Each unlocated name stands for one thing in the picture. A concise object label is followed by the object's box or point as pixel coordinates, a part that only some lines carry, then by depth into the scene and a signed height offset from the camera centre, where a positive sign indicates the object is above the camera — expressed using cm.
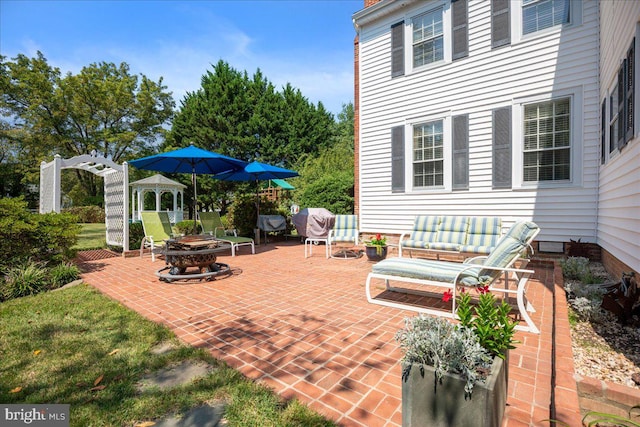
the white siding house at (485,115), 597 +213
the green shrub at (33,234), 502 -45
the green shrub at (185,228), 1148 -75
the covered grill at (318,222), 962 -46
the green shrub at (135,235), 871 -77
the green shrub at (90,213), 2089 -30
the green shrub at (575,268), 492 -103
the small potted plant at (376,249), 690 -96
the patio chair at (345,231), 779 -62
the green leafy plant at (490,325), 163 -66
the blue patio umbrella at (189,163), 705 +121
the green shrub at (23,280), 462 -113
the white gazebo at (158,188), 1570 +116
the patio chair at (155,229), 778 -54
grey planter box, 142 -96
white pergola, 775 +55
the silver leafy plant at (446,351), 151 -75
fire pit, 523 -89
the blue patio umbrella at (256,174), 961 +116
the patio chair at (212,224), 943 -51
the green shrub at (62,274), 517 -117
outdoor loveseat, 604 -57
